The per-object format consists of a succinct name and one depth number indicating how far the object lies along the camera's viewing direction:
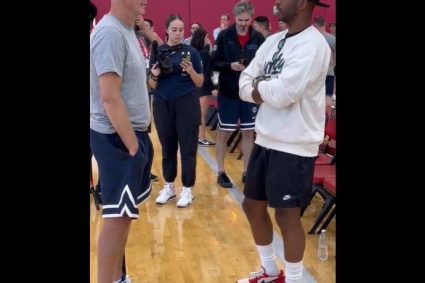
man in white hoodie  2.60
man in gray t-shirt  2.37
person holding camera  4.45
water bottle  3.56
